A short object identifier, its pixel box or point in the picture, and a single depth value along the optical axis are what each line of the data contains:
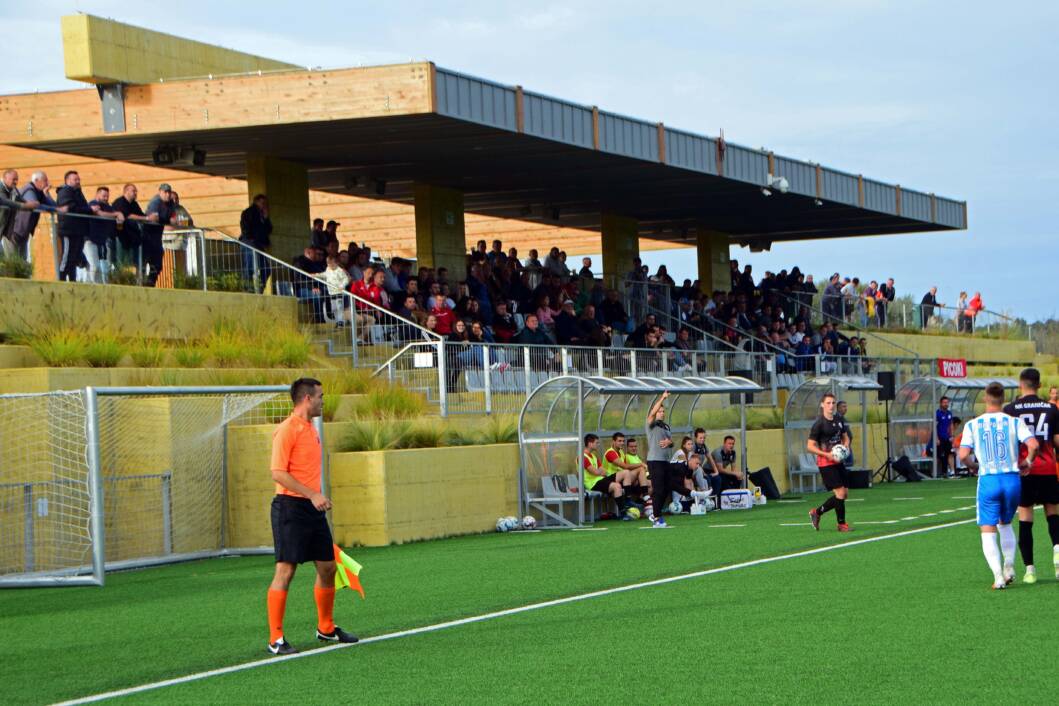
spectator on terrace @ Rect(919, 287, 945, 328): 48.84
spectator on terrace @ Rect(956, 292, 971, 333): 51.16
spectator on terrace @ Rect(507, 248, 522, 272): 32.59
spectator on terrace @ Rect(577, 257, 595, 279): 37.43
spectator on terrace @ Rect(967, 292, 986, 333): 51.84
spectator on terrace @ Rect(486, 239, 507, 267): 32.38
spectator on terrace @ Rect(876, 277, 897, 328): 46.62
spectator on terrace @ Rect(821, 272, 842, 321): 45.31
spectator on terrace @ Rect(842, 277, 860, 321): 45.47
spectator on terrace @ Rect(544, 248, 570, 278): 34.81
